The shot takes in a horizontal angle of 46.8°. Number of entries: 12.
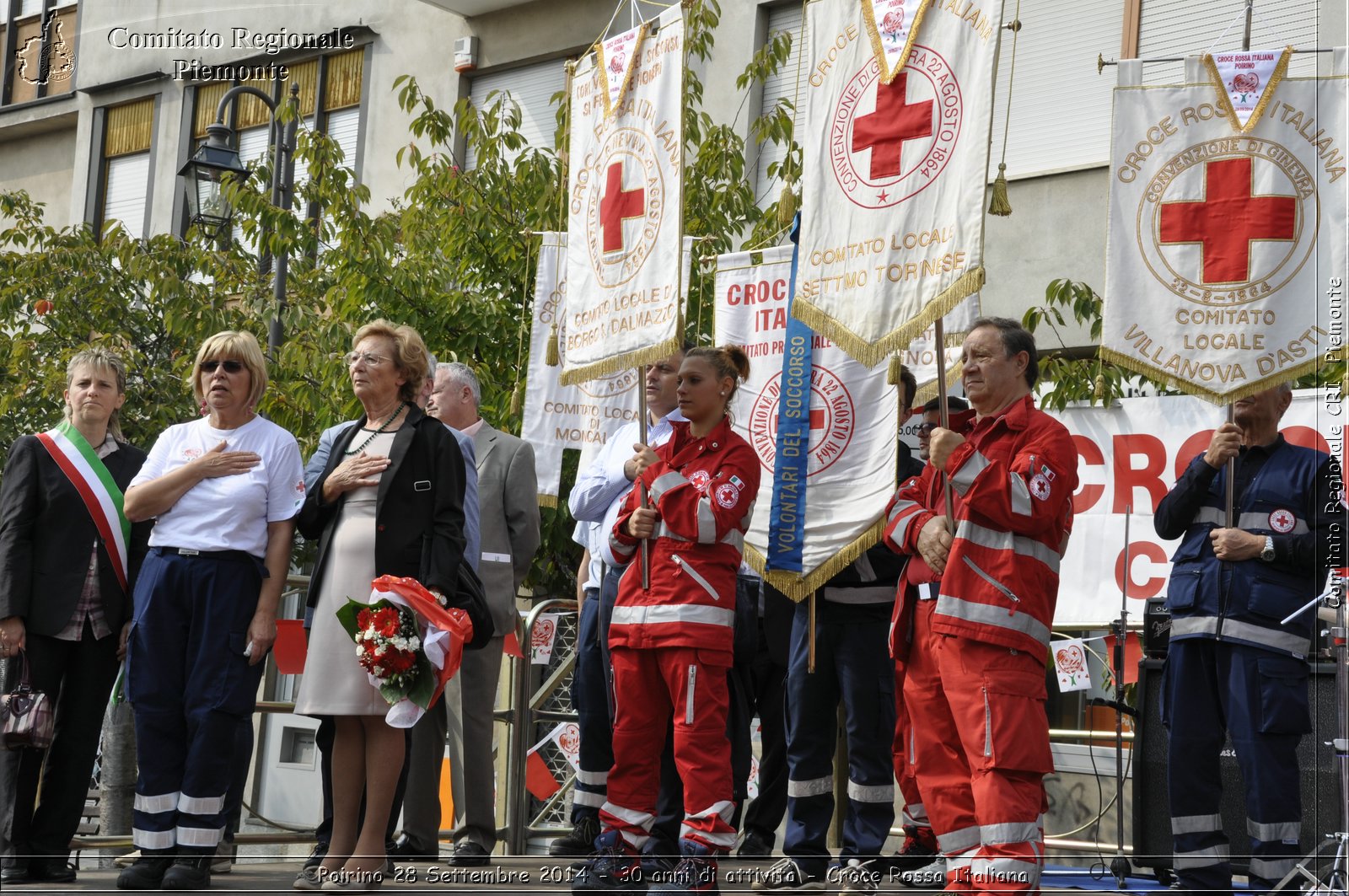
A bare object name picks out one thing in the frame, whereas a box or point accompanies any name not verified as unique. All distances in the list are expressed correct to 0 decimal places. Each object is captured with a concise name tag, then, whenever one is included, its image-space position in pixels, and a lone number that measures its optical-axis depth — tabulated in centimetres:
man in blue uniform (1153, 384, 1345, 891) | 641
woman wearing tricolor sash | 667
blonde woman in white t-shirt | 632
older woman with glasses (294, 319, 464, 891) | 621
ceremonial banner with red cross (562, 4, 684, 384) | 711
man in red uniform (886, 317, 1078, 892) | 546
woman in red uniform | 611
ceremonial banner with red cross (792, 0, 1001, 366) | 617
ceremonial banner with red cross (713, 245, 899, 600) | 708
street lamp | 1274
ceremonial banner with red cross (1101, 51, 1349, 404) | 649
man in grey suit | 793
